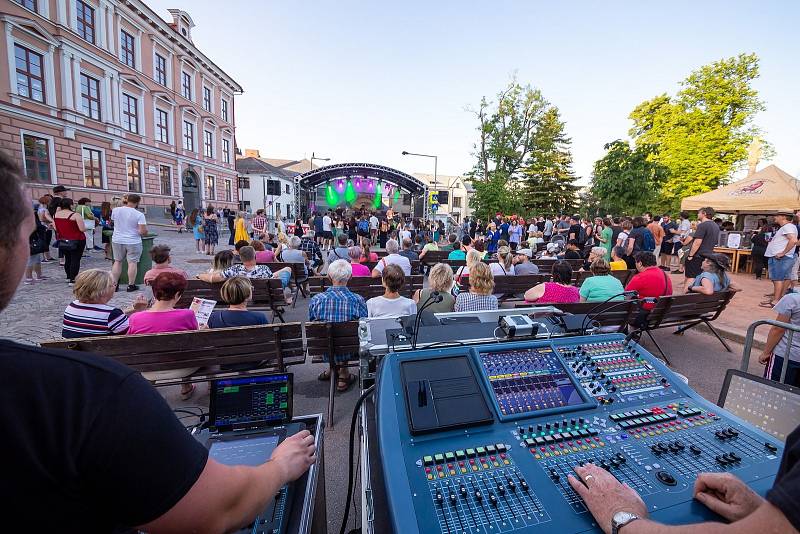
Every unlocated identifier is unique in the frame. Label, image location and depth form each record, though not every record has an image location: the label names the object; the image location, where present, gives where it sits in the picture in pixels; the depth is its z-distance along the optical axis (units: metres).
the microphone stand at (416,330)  1.80
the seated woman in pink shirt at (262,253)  7.81
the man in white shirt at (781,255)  7.13
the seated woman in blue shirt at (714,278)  5.41
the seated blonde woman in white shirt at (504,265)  6.96
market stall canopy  11.38
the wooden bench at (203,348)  3.12
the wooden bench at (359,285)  6.00
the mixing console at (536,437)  1.18
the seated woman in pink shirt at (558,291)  4.57
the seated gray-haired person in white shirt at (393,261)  6.75
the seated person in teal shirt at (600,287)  4.74
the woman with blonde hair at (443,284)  4.12
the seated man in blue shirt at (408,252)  8.82
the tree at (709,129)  24.48
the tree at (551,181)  32.84
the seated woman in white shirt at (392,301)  4.05
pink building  17.03
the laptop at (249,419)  1.62
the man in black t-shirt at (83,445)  0.71
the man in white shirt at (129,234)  7.25
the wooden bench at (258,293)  5.47
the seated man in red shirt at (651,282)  4.99
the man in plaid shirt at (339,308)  4.03
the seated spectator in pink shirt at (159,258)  5.05
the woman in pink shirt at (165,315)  3.45
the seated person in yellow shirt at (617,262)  7.42
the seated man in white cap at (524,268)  6.99
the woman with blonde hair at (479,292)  4.05
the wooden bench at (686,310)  4.88
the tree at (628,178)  12.43
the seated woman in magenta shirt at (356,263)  6.84
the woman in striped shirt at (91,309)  3.22
